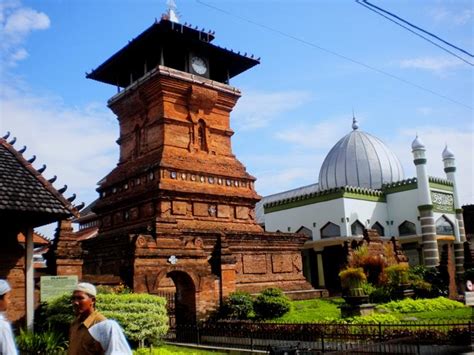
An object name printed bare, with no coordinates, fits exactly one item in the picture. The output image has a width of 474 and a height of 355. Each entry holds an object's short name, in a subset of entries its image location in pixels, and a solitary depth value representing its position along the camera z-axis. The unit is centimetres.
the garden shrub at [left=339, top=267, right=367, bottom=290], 2069
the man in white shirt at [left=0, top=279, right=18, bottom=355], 424
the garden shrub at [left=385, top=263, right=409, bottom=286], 2562
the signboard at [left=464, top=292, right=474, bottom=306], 1263
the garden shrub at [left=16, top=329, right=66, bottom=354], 1063
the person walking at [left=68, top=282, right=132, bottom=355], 417
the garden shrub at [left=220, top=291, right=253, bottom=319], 1920
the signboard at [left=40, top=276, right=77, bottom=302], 1413
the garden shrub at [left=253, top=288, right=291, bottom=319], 1925
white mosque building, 3459
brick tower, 2006
